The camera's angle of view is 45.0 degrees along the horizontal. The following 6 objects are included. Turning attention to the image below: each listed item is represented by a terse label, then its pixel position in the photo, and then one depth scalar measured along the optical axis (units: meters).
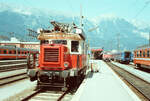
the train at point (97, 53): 56.64
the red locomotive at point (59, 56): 9.52
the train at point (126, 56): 42.62
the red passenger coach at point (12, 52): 32.97
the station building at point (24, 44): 70.24
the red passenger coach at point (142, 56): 21.50
